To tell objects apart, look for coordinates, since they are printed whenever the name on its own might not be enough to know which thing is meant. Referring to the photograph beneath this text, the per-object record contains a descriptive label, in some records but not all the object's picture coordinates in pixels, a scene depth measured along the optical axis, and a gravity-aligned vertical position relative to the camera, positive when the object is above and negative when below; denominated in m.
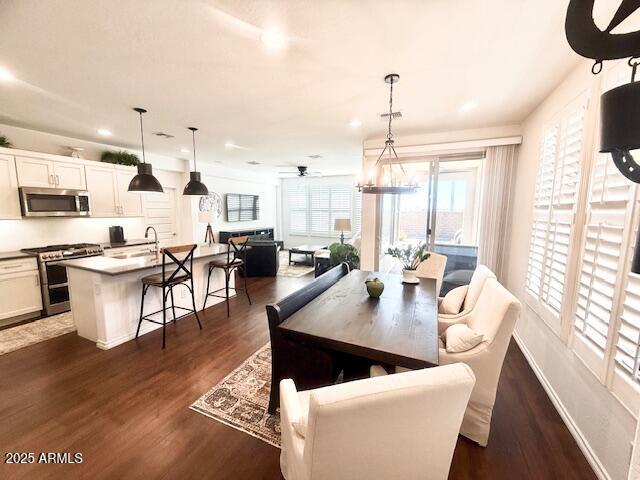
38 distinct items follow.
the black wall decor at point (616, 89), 0.79 +0.36
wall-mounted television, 7.61 +0.07
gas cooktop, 3.77 -0.61
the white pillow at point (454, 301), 2.57 -0.87
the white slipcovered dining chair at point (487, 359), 1.68 -0.97
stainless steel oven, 3.74 -0.93
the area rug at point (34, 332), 3.04 -1.52
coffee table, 7.09 -1.07
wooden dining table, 1.52 -0.78
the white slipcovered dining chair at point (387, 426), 0.90 -0.76
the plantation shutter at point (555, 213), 2.13 -0.01
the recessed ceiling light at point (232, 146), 4.92 +1.18
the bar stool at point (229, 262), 3.97 -0.79
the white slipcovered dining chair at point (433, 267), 3.48 -0.74
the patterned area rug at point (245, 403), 1.93 -1.54
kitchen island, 2.95 -1.01
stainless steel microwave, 3.79 +0.09
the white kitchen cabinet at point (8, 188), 3.58 +0.27
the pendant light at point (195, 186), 3.95 +0.34
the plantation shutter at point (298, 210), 9.55 -0.01
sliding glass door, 4.34 -0.09
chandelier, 2.52 +0.27
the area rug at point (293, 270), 6.41 -1.51
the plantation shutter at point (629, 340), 1.33 -0.65
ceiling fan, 7.06 +1.14
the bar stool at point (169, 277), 3.04 -0.81
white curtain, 3.81 +0.10
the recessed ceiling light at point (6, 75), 2.31 +1.18
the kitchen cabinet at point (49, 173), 3.77 +0.52
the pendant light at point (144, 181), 3.29 +0.35
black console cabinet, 7.20 -0.70
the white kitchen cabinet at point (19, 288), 3.45 -1.04
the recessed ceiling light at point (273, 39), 1.82 +1.19
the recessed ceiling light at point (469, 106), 2.99 +1.20
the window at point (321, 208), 8.91 +0.07
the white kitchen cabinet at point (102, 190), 4.52 +0.31
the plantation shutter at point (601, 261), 1.52 -0.30
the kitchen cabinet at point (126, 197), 4.91 +0.22
